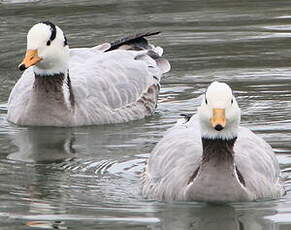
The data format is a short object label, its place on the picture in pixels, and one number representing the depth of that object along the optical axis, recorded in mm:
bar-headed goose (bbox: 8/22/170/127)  14531
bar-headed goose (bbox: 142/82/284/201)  10547
